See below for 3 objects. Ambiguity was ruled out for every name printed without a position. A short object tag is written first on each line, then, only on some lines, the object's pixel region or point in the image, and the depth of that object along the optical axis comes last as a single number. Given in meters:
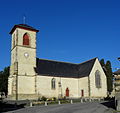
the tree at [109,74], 48.22
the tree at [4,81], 48.53
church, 34.84
